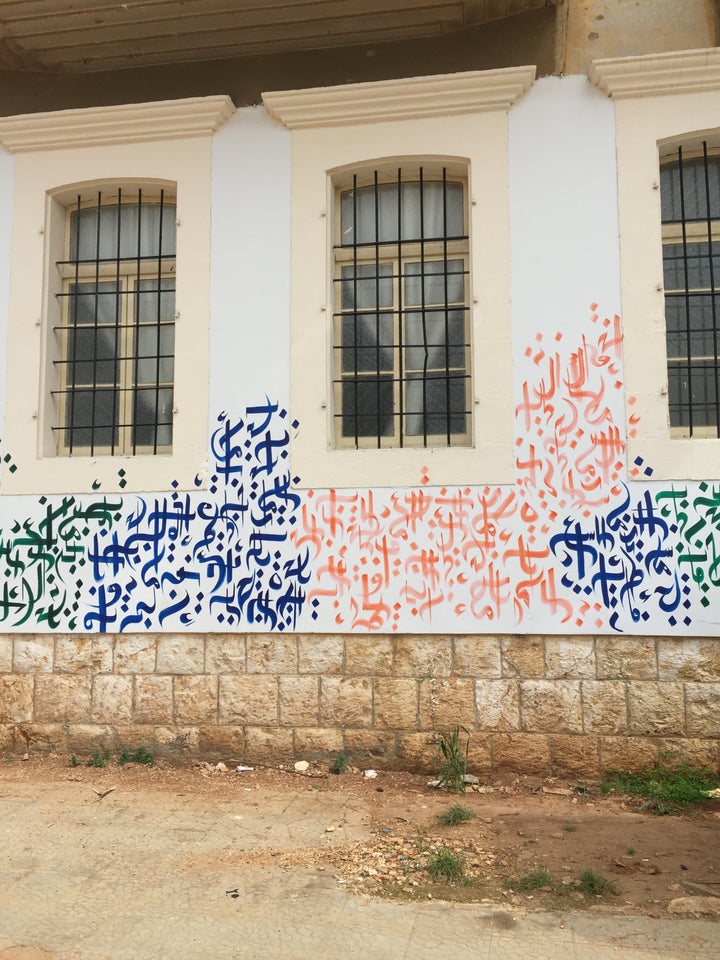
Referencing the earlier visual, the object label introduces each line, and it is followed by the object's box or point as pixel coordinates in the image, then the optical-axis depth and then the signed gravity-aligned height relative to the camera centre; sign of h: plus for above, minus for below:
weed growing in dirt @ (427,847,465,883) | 3.95 -1.70
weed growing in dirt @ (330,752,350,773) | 5.68 -1.67
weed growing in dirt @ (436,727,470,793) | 5.44 -1.60
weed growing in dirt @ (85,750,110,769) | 5.91 -1.70
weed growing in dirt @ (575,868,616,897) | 3.82 -1.72
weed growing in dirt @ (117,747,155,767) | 5.92 -1.69
